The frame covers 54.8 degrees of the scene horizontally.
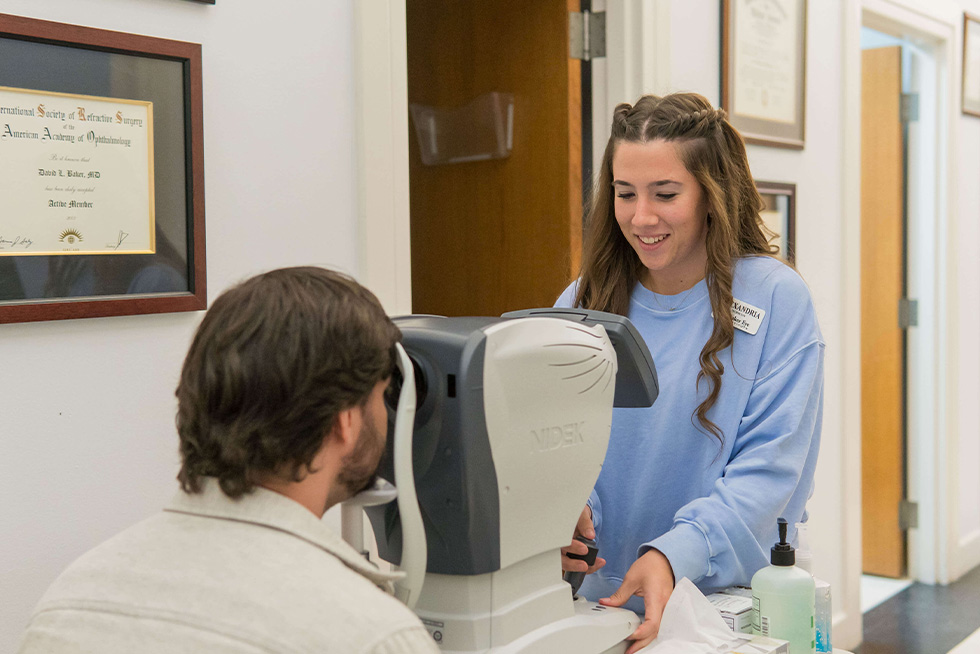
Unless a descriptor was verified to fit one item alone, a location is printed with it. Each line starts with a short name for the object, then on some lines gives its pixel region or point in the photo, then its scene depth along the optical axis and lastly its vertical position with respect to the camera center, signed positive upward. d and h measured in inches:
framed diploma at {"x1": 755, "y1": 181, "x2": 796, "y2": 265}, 110.4 +8.7
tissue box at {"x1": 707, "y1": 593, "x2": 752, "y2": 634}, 42.1 -14.6
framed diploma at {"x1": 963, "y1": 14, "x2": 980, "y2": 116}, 150.4 +35.7
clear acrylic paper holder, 96.3 +17.0
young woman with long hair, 49.4 -3.7
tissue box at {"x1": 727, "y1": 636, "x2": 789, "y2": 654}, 38.8 -14.8
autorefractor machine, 33.0 -6.7
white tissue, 39.2 -14.5
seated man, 27.0 -6.9
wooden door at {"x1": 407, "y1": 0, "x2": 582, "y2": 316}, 91.2 +12.0
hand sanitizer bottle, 41.0 -13.7
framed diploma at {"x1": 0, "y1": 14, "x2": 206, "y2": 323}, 50.1 +6.9
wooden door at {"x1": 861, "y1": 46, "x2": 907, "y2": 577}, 153.6 -2.8
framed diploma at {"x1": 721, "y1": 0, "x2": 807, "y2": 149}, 103.2 +24.8
